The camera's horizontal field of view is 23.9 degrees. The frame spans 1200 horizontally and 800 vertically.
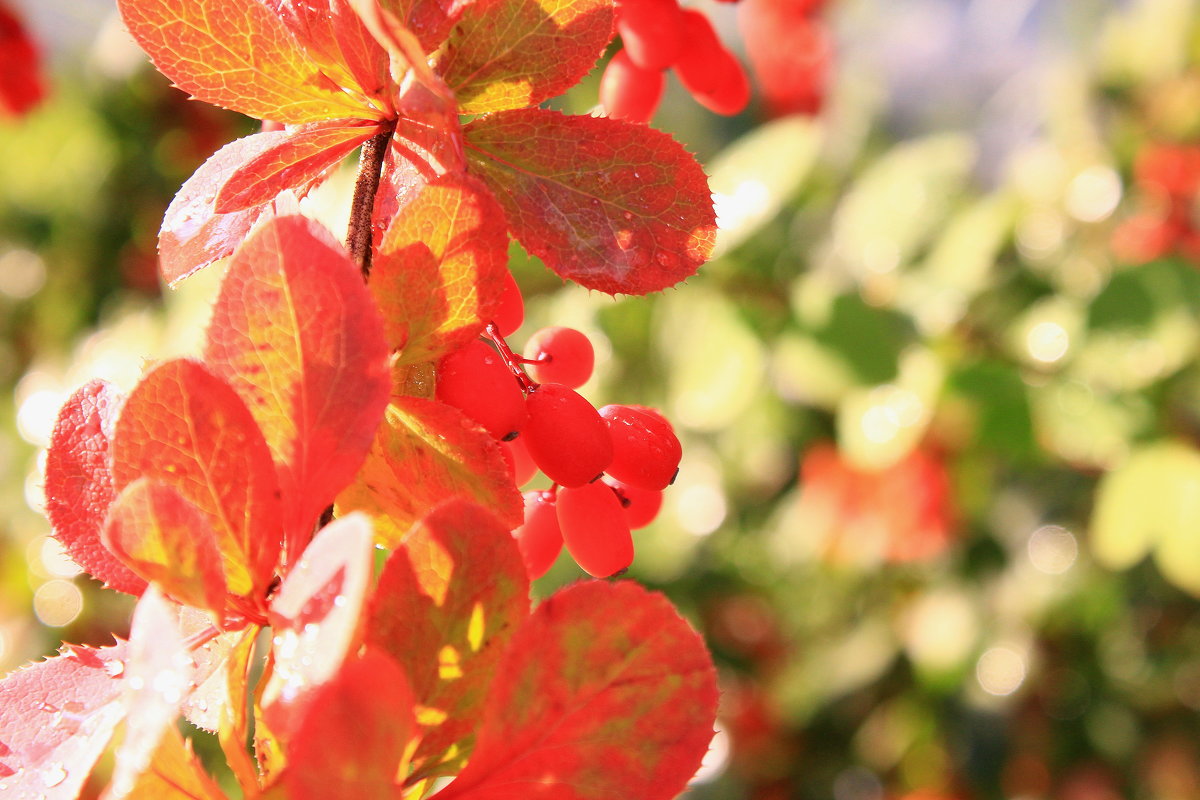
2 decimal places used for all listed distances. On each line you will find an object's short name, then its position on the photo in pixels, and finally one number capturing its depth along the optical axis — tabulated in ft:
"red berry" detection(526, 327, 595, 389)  0.95
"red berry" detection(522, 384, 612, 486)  0.88
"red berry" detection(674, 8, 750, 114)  1.00
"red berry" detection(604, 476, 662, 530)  0.94
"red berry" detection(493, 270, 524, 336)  0.91
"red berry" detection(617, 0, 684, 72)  0.97
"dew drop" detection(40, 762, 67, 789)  0.81
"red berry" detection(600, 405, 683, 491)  0.90
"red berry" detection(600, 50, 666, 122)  1.00
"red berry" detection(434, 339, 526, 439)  0.87
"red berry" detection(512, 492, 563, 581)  0.93
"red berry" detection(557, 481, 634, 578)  0.90
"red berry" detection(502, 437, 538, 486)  0.93
